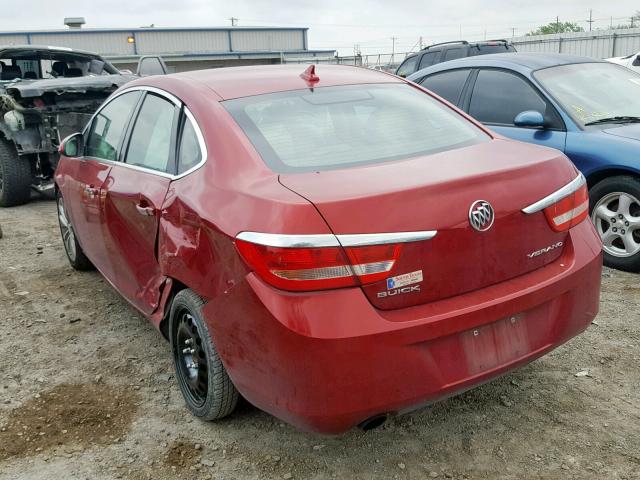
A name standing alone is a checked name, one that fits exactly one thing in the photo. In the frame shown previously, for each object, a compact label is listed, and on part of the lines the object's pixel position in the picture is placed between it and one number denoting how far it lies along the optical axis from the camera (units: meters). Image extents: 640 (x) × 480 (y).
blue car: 4.65
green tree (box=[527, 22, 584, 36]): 54.59
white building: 36.53
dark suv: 13.79
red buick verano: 2.19
